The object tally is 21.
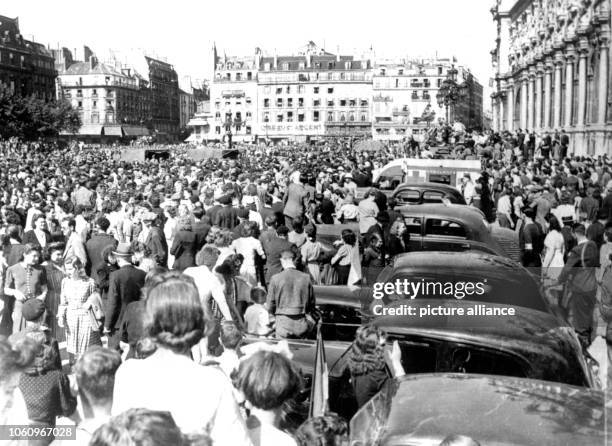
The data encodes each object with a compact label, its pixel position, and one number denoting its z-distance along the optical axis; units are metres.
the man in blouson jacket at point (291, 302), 8.71
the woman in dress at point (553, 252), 11.52
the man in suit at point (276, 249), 11.74
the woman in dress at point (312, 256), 12.27
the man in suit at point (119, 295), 8.61
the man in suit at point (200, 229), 11.55
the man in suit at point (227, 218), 13.81
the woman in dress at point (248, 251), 11.02
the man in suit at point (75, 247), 11.10
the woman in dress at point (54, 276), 9.69
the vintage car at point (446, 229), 12.04
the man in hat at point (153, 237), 11.42
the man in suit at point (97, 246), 10.76
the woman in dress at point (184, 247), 11.31
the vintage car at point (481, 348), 5.91
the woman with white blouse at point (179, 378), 3.60
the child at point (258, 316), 8.16
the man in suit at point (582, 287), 9.82
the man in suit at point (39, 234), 11.52
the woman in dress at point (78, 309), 8.43
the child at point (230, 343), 6.64
